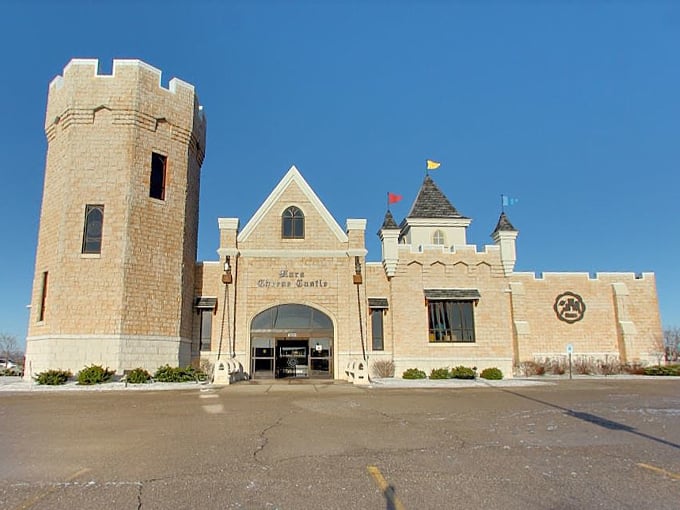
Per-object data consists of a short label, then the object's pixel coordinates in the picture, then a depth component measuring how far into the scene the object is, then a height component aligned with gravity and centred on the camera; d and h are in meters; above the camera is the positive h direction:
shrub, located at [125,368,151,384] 19.73 -1.16
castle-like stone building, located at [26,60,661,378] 21.30 +3.11
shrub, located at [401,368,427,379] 23.92 -1.40
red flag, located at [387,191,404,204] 29.06 +8.48
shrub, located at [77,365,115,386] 19.09 -1.07
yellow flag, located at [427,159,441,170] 31.97 +11.38
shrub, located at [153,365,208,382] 20.42 -1.14
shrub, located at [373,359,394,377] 24.69 -1.18
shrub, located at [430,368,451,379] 23.88 -1.40
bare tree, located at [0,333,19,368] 69.54 +0.35
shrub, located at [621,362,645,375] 27.08 -1.38
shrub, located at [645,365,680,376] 26.50 -1.46
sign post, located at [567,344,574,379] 25.32 -0.24
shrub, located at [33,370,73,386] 19.11 -1.12
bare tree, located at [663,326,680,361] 35.00 -0.07
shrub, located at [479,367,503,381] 24.06 -1.44
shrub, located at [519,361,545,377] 26.77 -1.35
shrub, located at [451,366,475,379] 23.88 -1.36
